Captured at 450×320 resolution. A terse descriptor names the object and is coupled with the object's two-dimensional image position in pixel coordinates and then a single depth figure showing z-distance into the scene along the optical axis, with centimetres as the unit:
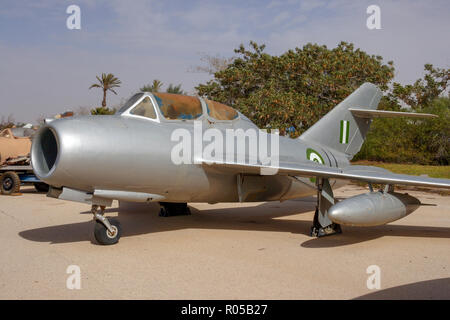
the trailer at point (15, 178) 1298
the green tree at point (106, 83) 4384
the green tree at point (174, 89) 3852
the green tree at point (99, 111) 2473
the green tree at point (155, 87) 3681
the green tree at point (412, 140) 2219
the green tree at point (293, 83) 2272
